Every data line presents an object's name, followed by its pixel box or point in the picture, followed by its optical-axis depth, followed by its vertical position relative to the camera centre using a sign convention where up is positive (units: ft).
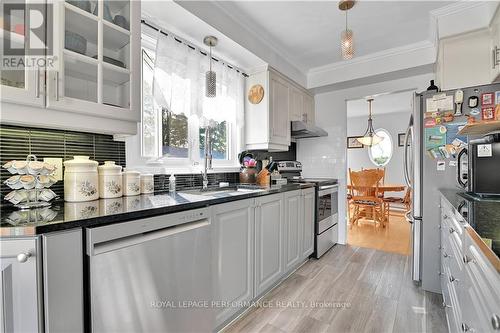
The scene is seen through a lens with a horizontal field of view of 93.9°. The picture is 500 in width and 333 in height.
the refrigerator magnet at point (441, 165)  6.58 -0.02
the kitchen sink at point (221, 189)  6.28 -0.71
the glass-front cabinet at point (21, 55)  3.30 +1.62
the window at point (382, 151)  19.98 +1.24
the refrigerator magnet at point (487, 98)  5.89 +1.68
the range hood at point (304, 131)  9.73 +1.50
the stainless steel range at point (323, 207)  9.14 -1.79
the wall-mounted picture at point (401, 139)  19.04 +2.12
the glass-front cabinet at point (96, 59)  3.69 +1.90
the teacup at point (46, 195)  3.76 -0.47
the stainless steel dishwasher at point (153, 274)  3.07 -1.67
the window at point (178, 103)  6.09 +1.81
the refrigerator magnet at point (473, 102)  6.06 +1.65
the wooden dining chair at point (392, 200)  15.18 -2.37
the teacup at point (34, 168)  3.62 -0.03
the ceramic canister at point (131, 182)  5.00 -0.36
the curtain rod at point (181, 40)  5.85 +3.51
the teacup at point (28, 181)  3.58 -0.23
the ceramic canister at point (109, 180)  4.55 -0.29
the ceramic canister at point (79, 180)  4.16 -0.26
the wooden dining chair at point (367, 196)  13.83 -1.90
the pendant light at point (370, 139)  16.21 +1.85
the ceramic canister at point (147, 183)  5.44 -0.42
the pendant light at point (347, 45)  5.71 +2.98
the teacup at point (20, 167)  3.53 -0.02
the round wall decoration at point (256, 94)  8.64 +2.68
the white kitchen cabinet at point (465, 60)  6.54 +3.02
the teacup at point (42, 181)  3.72 -0.25
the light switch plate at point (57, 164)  4.24 +0.03
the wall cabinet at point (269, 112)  8.63 +2.08
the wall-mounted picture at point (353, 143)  21.28 +2.03
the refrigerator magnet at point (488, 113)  5.84 +1.31
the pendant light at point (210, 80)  6.82 +2.50
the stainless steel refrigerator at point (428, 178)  6.45 -0.37
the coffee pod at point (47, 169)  3.71 -0.05
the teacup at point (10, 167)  3.53 -0.02
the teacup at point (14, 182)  3.51 -0.24
